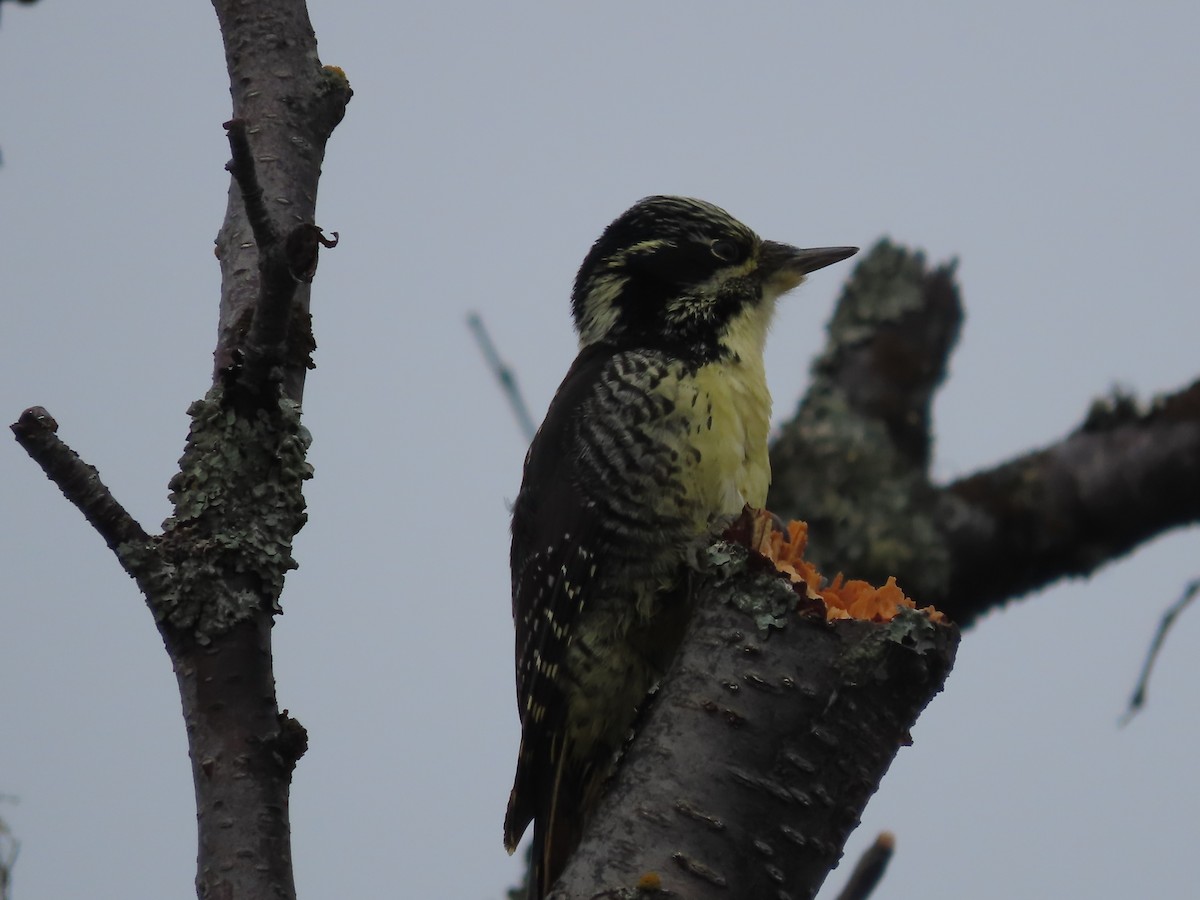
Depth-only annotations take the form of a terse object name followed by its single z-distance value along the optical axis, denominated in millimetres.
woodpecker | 7215
